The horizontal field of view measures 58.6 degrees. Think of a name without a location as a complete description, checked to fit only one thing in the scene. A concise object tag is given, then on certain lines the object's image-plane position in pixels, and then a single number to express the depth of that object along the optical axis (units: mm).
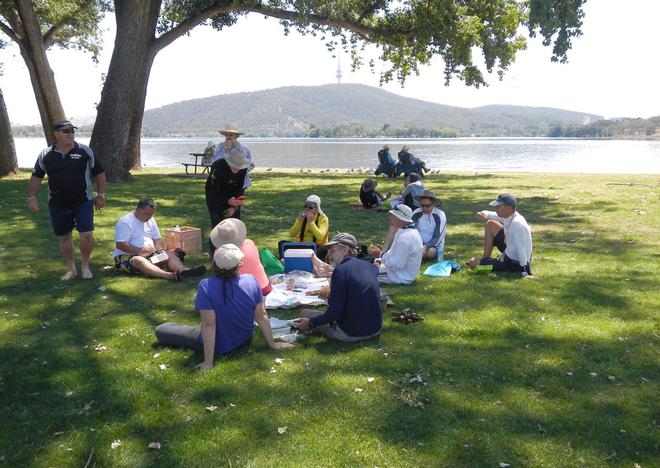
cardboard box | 9906
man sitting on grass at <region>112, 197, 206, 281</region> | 8562
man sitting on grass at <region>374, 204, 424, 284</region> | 7848
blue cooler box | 8586
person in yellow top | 9430
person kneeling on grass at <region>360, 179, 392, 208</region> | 14781
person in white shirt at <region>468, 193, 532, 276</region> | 8383
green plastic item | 8585
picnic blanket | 7258
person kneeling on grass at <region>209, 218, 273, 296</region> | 6414
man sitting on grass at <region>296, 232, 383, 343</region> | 5773
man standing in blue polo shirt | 7926
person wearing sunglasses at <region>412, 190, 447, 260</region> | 9484
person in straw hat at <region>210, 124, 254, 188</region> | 9031
